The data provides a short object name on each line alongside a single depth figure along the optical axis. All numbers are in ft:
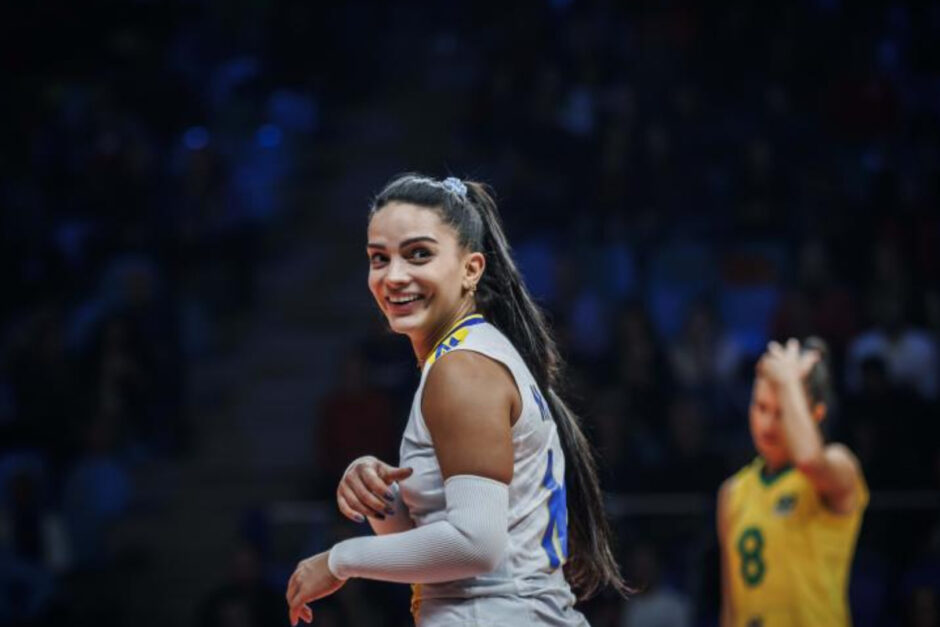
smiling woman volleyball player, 16.85
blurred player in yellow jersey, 28.91
